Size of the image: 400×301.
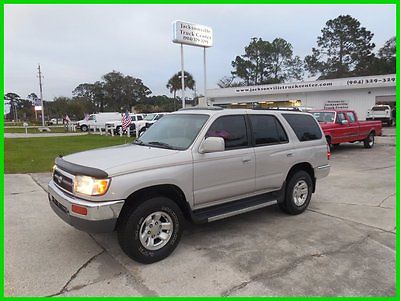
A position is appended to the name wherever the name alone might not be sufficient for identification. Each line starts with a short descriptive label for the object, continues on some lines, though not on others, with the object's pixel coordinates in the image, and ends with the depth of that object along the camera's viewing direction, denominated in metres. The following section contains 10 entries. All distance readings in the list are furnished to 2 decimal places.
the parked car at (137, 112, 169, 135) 25.28
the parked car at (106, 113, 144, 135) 26.00
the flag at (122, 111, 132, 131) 22.29
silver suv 3.70
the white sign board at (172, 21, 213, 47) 27.64
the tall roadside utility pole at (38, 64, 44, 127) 54.19
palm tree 72.25
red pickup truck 12.74
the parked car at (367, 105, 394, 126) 28.16
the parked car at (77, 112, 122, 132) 33.93
